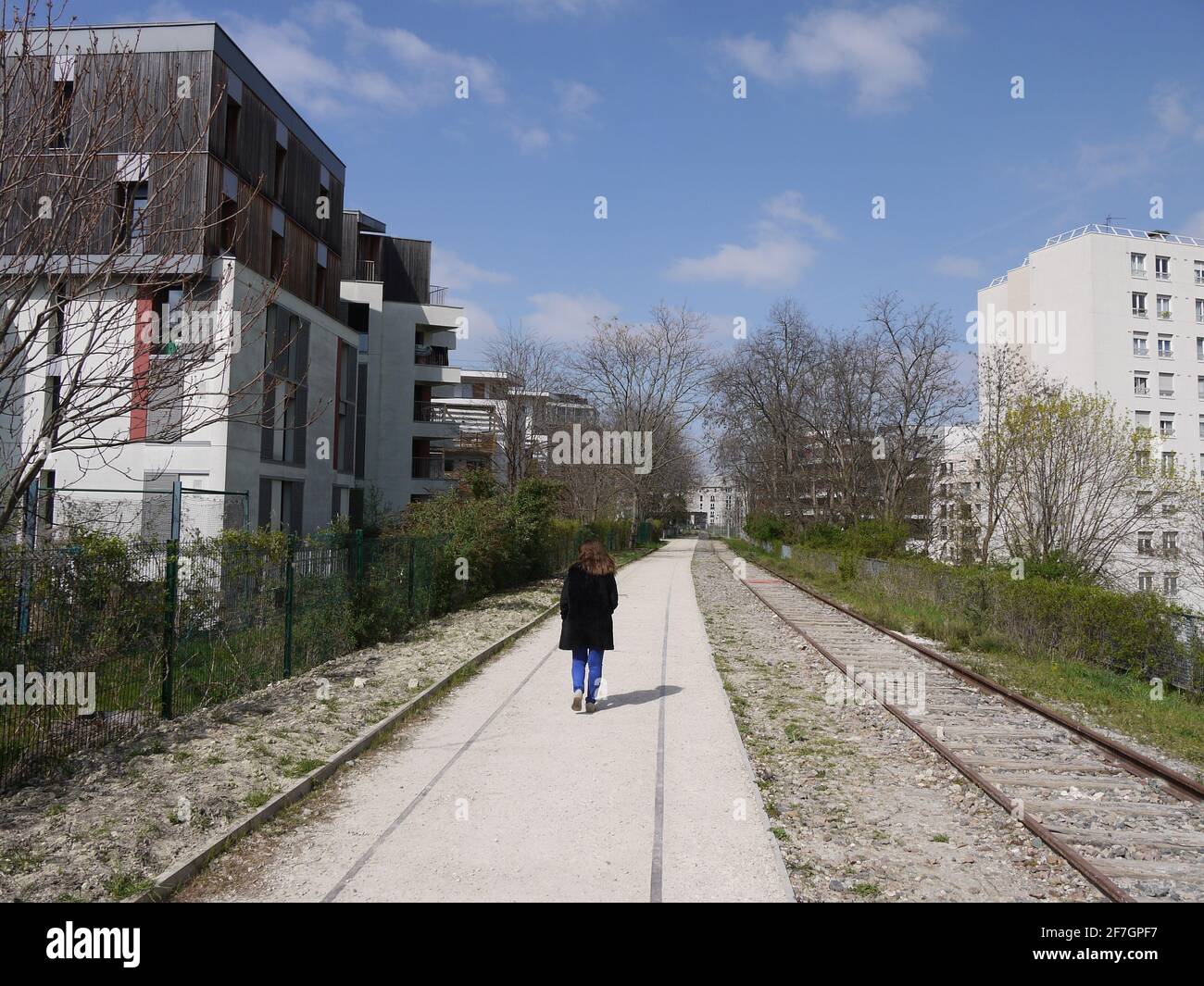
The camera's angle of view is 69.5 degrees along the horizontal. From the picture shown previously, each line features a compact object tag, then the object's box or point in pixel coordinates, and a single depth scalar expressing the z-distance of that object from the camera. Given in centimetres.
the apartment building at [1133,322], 5650
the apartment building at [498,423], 4634
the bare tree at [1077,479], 2402
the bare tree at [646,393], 5784
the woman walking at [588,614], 946
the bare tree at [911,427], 4291
